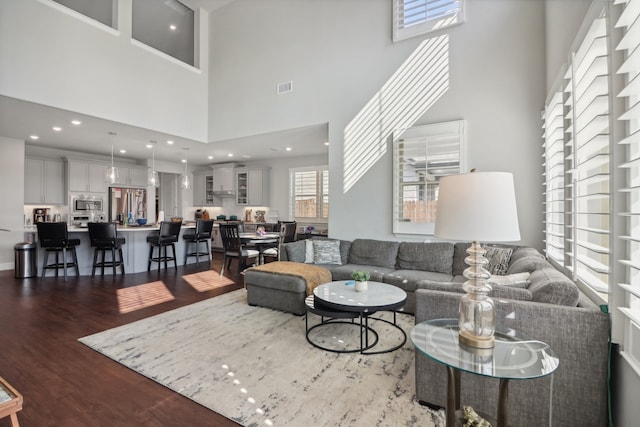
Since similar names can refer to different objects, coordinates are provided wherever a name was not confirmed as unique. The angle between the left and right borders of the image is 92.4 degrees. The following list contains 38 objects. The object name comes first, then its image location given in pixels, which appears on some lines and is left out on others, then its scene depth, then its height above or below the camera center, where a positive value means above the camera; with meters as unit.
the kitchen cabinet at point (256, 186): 8.52 +0.72
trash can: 5.44 -0.87
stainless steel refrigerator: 8.15 +0.23
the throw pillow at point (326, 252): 4.62 -0.62
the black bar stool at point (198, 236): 6.75 -0.55
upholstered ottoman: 3.55 -0.87
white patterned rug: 1.91 -1.24
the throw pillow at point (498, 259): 3.37 -0.53
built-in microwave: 7.49 +0.15
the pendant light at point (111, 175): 5.53 +0.65
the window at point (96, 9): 6.21 +4.16
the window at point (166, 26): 7.08 +4.48
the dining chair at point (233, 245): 5.38 -0.61
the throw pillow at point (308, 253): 4.70 -0.64
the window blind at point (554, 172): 2.86 +0.41
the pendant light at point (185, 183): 6.74 +0.62
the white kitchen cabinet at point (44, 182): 6.92 +0.69
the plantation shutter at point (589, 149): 1.83 +0.43
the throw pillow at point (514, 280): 2.12 -0.50
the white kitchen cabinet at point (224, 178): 8.91 +0.98
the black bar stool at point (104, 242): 5.48 -0.56
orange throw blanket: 3.61 -0.73
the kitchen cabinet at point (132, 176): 8.25 +0.97
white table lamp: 1.39 -0.06
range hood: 8.90 +0.54
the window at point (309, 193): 7.86 +0.48
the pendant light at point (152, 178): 6.29 +0.68
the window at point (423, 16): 4.12 +2.74
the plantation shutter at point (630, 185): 1.33 +0.13
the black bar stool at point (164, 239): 6.06 -0.55
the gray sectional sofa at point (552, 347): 1.60 -0.74
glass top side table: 1.25 -0.64
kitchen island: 5.75 -0.72
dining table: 5.47 -0.51
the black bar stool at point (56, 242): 5.29 -0.55
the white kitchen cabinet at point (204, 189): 9.58 +0.70
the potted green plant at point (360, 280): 2.93 -0.66
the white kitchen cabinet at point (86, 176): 7.37 +0.86
